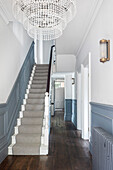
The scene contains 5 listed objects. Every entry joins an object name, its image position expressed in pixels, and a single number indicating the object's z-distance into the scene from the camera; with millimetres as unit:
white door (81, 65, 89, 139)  3537
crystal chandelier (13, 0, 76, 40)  1483
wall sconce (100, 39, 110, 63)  1775
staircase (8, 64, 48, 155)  2674
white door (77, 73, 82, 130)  4485
